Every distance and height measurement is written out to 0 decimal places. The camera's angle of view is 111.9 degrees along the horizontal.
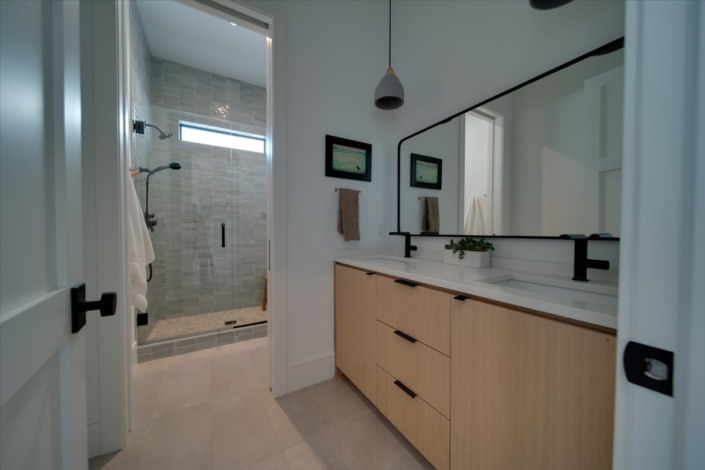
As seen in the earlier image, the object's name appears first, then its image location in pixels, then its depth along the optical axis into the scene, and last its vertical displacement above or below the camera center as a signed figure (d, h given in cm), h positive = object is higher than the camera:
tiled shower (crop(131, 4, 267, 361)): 259 +29
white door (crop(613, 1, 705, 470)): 28 +1
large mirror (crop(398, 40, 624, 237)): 97 +38
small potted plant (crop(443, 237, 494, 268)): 130 -12
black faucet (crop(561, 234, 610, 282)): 96 -11
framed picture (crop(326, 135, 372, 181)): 173 +55
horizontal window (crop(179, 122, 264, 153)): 283 +117
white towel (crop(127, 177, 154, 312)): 138 -15
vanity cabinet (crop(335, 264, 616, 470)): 60 -50
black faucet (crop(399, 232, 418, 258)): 184 -12
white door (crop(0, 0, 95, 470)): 34 -1
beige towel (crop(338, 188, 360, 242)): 175 +12
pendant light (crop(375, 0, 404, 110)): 153 +92
